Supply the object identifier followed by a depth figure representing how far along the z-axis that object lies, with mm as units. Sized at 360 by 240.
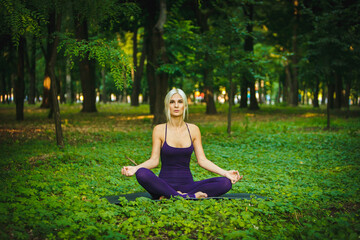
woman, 5016
